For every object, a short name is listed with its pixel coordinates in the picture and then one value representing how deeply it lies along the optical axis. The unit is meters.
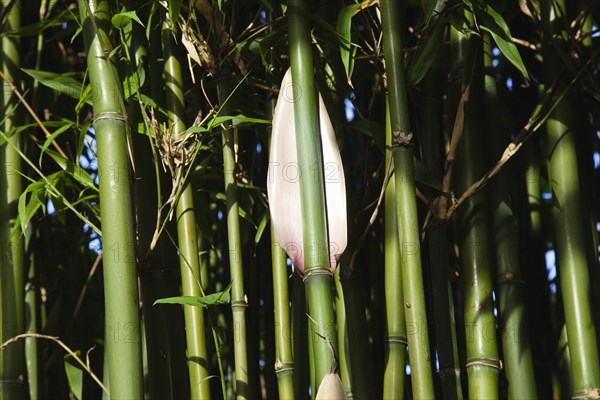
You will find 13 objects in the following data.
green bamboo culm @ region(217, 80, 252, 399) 2.67
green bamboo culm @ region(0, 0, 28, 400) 2.86
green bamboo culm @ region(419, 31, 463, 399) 2.79
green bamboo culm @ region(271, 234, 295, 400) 2.71
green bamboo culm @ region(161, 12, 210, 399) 2.67
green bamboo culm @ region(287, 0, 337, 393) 2.46
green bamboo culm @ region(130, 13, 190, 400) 2.76
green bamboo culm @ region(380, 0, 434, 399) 2.51
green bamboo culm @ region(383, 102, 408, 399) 2.71
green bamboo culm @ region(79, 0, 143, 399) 2.53
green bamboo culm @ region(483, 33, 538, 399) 2.81
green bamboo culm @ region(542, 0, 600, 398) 2.77
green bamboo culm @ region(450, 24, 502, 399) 2.72
